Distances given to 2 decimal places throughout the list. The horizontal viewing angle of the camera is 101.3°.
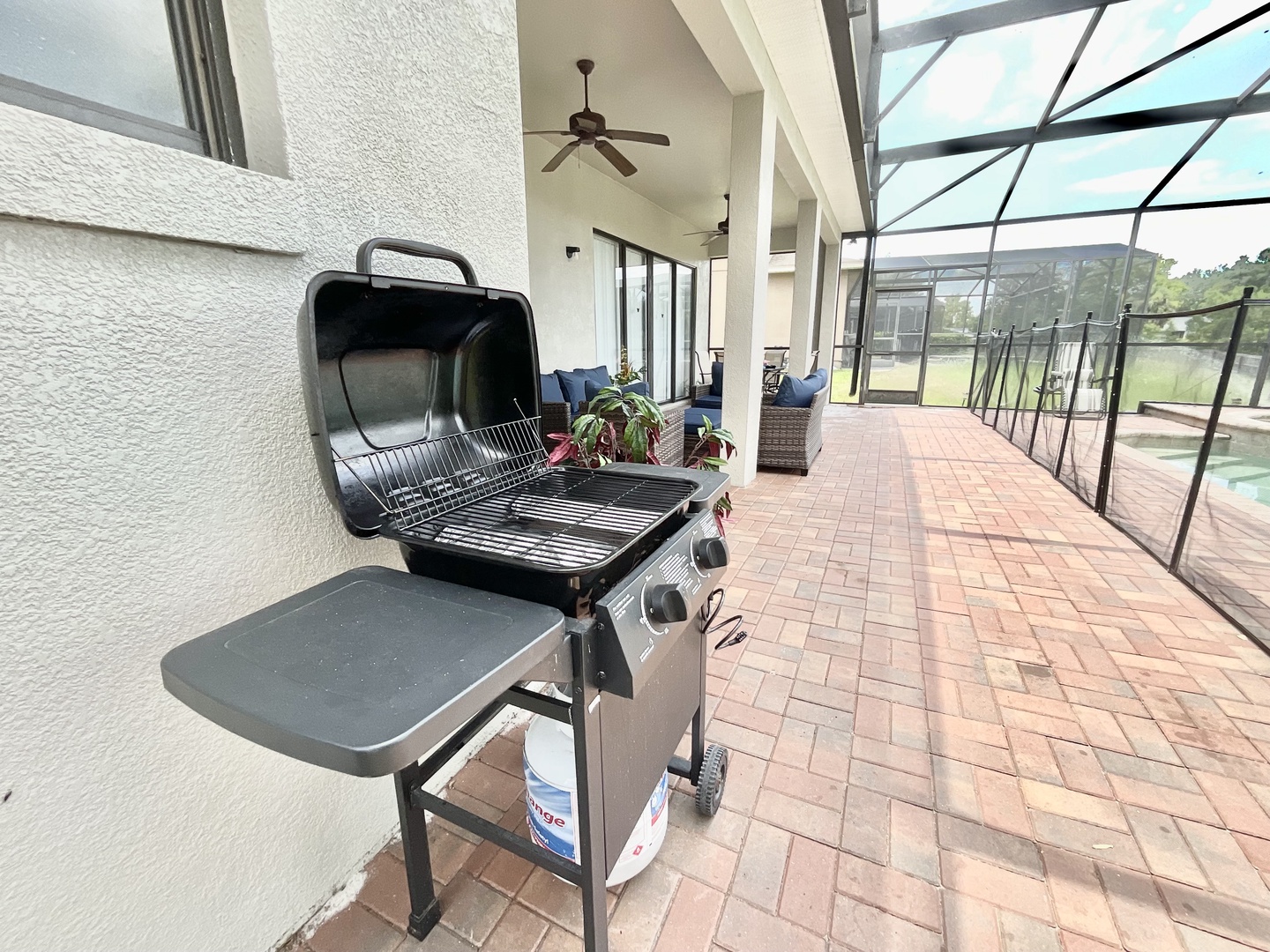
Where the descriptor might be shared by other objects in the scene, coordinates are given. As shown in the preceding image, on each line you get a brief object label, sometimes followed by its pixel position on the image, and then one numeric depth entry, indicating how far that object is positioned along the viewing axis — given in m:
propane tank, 1.04
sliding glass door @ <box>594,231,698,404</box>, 6.24
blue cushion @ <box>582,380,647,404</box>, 4.30
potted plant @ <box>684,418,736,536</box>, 1.89
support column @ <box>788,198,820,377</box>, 6.05
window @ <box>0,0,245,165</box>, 0.67
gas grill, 0.55
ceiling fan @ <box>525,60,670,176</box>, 3.50
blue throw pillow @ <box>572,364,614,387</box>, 4.77
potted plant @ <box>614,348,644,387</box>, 2.32
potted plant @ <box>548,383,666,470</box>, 1.57
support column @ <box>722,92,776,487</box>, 3.56
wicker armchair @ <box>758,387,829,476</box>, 4.46
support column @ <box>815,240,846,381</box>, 8.95
